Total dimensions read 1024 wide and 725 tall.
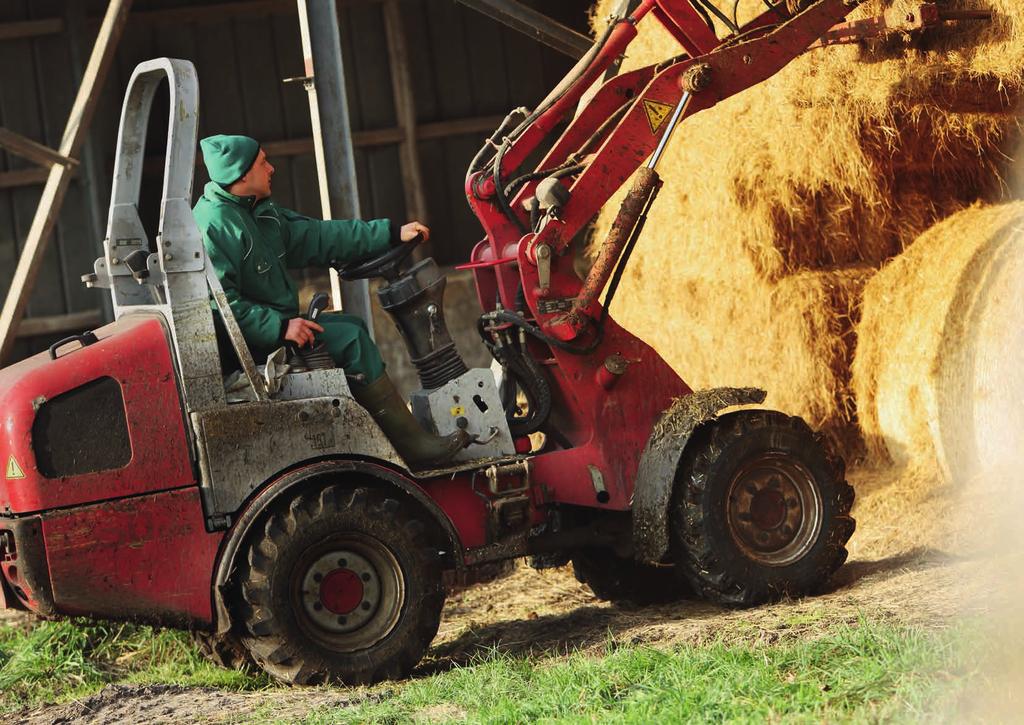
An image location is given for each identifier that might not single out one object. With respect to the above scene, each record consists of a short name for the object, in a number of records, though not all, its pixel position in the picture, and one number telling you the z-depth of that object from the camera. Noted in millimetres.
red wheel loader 10078
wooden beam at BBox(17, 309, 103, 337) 20594
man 10648
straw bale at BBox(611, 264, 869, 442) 14445
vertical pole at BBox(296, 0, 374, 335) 14359
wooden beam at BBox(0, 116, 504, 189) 21687
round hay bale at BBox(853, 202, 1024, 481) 13086
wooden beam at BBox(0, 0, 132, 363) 15289
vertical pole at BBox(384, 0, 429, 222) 21797
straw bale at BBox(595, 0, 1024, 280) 13172
